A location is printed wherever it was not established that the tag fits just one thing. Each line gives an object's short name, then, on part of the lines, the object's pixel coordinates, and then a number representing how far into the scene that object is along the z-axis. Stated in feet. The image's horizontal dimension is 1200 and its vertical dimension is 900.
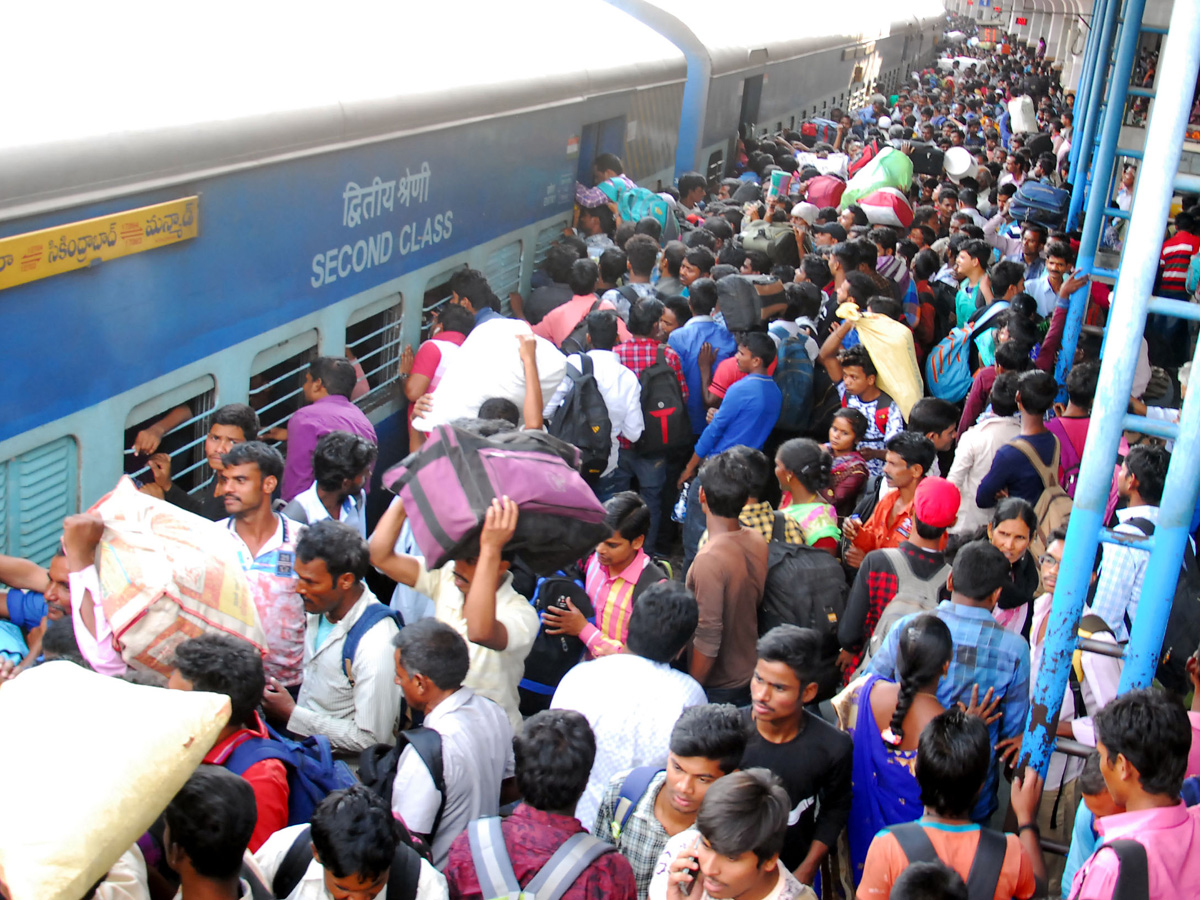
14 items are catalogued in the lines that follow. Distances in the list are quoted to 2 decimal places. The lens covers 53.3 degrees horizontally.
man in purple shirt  13.70
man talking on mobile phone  7.43
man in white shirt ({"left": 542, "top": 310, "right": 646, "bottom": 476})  16.62
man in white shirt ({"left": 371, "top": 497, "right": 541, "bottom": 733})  9.71
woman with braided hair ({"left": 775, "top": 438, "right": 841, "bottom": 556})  13.61
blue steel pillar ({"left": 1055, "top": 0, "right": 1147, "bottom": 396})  19.98
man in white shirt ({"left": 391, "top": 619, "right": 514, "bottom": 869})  8.78
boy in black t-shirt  9.47
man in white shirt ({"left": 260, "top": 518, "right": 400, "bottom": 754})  10.14
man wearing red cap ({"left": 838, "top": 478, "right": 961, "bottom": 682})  12.09
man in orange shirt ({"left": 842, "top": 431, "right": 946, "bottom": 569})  13.93
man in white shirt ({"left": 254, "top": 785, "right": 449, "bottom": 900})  7.03
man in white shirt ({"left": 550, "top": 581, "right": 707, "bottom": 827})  9.76
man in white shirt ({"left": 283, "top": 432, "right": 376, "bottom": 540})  12.21
